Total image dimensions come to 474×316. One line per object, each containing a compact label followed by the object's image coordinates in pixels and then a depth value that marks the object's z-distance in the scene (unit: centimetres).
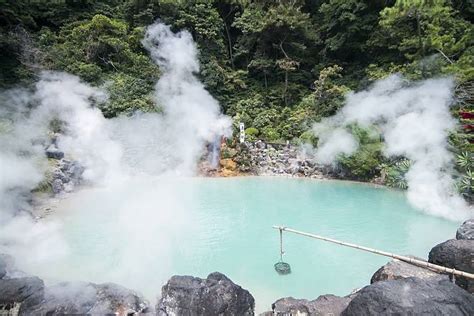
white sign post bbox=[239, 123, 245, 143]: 1206
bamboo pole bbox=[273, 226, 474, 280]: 353
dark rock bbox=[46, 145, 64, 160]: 996
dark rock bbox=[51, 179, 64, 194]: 877
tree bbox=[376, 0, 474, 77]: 985
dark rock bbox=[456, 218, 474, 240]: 461
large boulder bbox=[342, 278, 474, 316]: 284
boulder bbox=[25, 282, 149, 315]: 369
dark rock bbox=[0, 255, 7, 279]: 454
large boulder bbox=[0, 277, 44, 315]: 382
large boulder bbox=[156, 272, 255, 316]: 362
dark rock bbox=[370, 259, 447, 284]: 380
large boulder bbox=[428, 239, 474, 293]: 376
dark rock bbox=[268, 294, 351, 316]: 360
